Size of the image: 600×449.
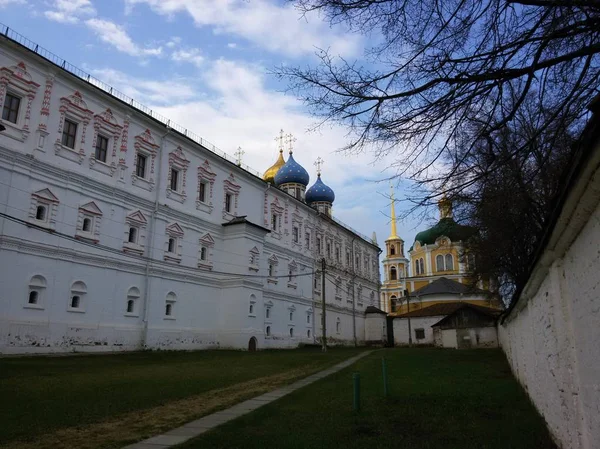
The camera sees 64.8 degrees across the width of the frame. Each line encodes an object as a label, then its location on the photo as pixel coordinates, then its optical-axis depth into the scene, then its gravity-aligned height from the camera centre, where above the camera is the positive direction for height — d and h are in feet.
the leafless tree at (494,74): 15.85 +9.64
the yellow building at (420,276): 178.19 +30.00
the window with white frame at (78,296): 68.53 +6.20
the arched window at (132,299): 78.28 +6.64
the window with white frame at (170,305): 86.07 +6.38
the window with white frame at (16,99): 62.64 +31.93
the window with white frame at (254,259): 103.95 +17.73
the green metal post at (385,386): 32.96 -2.99
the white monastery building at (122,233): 63.41 +18.25
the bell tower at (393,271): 239.48 +36.12
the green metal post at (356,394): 27.17 -2.93
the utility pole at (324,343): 102.83 -0.23
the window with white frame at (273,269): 115.96 +17.58
